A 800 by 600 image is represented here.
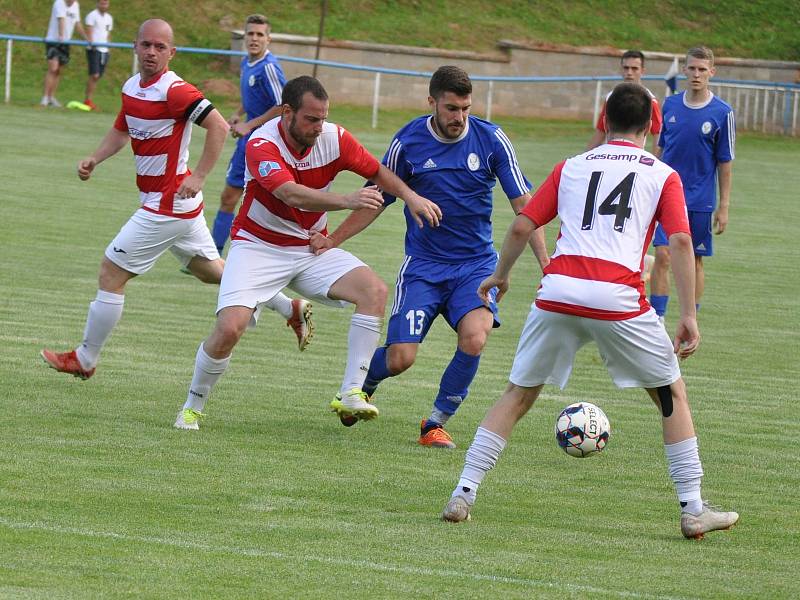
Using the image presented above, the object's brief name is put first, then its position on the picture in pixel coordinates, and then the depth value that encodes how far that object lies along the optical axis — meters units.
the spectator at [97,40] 56.16
